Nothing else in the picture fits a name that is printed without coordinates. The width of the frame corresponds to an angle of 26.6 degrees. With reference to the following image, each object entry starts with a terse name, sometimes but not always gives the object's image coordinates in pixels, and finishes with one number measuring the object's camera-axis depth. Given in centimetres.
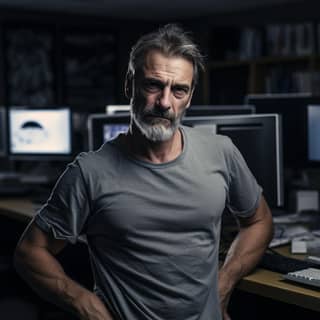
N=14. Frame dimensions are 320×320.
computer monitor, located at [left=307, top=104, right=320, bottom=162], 301
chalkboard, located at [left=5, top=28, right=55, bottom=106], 721
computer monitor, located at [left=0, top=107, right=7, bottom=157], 450
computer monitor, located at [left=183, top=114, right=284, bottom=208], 245
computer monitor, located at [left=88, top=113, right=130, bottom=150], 306
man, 154
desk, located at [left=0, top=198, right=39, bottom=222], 298
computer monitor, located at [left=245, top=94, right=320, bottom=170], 304
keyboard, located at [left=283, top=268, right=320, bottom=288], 174
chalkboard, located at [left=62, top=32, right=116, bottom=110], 755
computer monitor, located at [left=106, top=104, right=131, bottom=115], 339
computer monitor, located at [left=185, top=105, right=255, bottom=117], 317
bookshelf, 625
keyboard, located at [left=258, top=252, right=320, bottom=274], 189
